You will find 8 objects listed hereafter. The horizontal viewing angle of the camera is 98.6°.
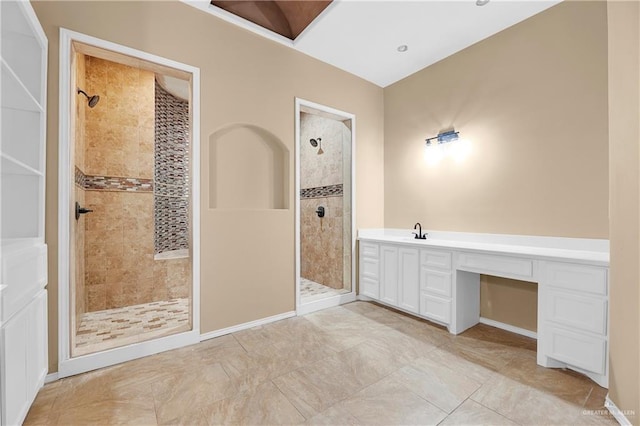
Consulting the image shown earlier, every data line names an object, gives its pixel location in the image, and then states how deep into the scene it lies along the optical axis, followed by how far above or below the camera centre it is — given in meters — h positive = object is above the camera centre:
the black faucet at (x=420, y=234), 3.32 -0.27
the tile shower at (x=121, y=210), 3.00 +0.02
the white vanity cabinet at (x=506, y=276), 1.81 -0.59
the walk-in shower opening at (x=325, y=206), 3.68 +0.10
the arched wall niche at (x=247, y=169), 2.69 +0.46
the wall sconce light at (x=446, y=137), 3.03 +0.85
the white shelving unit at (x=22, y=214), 1.28 -0.01
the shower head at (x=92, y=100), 2.62 +1.08
